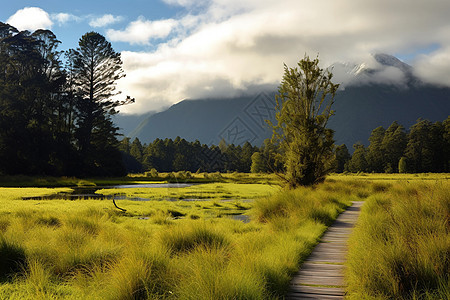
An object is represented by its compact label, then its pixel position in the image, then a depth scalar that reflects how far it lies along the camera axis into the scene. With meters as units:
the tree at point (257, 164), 85.25
